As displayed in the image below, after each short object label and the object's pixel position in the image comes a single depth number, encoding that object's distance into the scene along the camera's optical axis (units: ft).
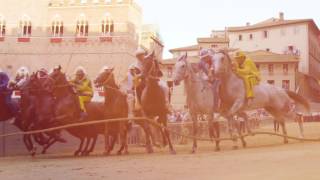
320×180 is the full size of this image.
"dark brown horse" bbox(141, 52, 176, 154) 49.01
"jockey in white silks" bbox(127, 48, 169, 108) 49.83
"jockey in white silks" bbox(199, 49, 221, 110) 52.34
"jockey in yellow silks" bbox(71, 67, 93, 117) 50.39
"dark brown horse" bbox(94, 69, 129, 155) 49.85
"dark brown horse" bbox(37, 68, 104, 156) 47.37
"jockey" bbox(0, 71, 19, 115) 48.41
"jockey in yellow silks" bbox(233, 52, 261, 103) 53.72
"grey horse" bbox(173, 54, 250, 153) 50.75
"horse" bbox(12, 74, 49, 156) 47.80
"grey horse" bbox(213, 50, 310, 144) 52.33
